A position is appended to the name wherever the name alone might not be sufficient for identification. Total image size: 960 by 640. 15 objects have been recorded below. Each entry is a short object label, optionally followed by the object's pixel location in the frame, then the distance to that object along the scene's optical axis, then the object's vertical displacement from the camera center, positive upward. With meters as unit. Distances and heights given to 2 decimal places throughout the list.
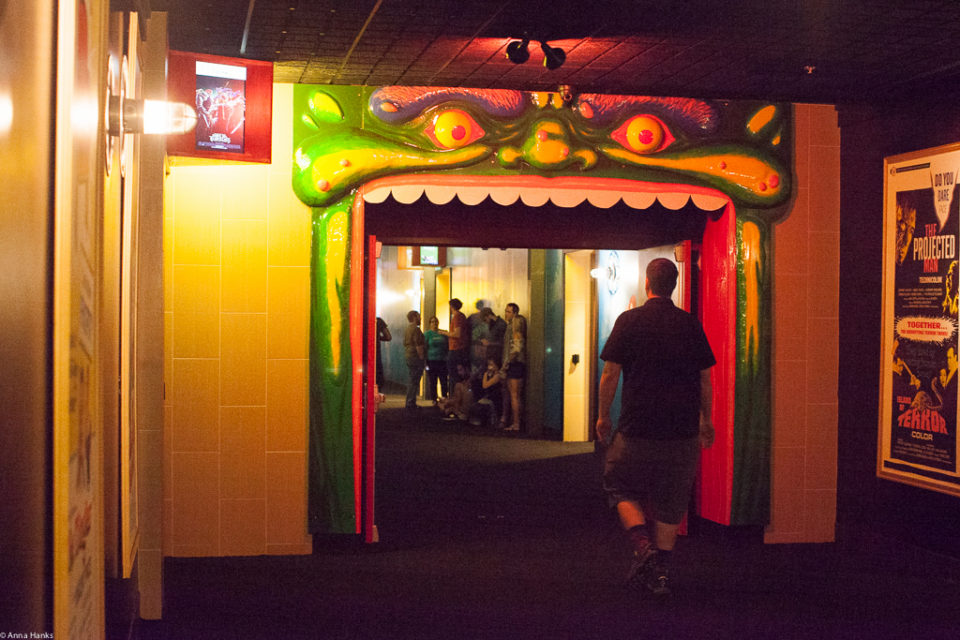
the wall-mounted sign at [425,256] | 17.44 +1.06
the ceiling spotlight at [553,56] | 5.14 +1.36
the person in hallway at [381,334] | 14.32 -0.28
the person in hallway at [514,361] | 12.38 -0.56
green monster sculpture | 6.01 +0.89
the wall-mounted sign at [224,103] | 5.46 +1.19
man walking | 4.96 -0.49
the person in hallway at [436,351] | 14.63 -0.52
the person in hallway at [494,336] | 13.14 -0.26
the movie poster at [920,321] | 5.65 -0.01
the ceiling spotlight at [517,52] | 5.13 +1.37
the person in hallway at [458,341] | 13.87 -0.35
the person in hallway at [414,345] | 14.59 -0.44
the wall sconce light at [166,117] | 3.78 +0.75
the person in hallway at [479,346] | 13.24 -0.40
